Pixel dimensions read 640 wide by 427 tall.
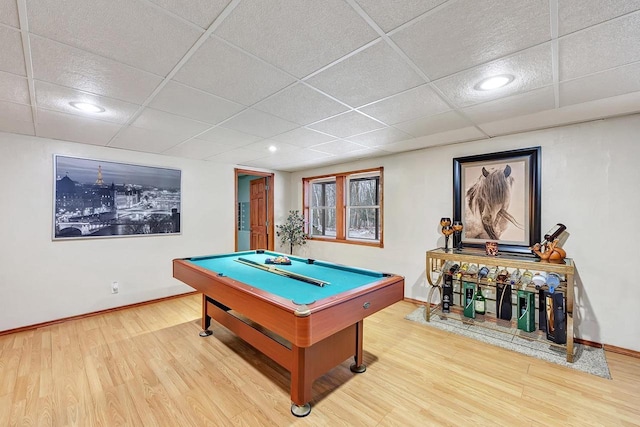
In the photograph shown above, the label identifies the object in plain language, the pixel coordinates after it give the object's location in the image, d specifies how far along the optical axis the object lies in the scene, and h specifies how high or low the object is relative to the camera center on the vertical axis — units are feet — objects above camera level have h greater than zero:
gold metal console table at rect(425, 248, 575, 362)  8.14 -1.76
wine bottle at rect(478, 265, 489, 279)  10.46 -2.28
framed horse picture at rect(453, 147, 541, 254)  10.27 +0.61
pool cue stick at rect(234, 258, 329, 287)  7.73 -1.93
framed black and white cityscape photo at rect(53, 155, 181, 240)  11.34 +0.65
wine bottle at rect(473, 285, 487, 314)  10.74 -3.55
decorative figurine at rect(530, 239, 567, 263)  8.89 -1.29
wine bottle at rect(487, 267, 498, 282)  10.23 -2.39
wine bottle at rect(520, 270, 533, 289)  9.75 -2.36
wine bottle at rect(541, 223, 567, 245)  9.32 -0.72
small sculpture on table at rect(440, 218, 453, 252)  11.79 -0.64
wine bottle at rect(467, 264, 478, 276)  10.93 -2.34
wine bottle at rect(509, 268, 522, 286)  9.74 -2.37
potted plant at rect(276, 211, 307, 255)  18.76 -1.23
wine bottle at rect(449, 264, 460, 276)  11.34 -2.35
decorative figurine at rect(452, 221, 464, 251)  11.62 -0.90
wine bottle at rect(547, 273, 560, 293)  8.61 -2.18
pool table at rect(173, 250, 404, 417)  5.60 -2.13
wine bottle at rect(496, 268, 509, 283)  10.08 -2.37
